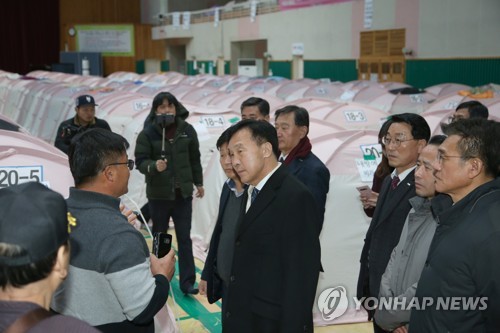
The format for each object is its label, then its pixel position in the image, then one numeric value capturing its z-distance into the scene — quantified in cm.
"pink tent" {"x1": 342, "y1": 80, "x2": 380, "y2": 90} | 1521
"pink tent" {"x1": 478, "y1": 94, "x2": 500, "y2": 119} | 915
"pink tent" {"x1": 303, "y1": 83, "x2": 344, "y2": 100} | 1455
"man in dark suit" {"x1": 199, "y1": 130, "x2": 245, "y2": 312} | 298
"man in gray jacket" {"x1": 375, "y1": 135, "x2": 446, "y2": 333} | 262
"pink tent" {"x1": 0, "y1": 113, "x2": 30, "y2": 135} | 655
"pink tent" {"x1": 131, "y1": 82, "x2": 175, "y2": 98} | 1480
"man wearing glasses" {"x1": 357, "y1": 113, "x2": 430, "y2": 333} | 306
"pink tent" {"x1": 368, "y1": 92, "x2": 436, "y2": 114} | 1205
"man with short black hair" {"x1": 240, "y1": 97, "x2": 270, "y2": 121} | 495
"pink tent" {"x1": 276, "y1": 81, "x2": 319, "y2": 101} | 1479
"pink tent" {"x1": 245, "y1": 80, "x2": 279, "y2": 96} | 1586
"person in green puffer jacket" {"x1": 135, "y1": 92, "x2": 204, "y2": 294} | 480
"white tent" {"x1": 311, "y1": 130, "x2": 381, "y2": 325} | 497
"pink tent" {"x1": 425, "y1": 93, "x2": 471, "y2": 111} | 1023
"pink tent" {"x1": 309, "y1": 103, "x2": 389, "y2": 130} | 930
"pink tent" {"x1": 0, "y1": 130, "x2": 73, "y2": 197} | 369
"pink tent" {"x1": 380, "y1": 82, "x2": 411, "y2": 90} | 1548
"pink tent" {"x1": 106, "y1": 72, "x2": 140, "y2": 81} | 2475
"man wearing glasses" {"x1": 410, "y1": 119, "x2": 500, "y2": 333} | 207
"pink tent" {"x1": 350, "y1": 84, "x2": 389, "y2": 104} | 1347
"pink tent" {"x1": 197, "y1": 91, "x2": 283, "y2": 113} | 1174
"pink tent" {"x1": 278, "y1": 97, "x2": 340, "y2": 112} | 992
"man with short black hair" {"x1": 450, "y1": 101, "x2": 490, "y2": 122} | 495
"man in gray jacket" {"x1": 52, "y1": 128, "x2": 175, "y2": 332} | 211
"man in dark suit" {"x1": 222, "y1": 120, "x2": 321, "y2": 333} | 249
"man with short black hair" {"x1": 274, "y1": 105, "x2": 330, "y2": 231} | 384
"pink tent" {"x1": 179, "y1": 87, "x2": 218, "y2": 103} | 1383
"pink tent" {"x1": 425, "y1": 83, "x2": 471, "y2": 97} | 1414
